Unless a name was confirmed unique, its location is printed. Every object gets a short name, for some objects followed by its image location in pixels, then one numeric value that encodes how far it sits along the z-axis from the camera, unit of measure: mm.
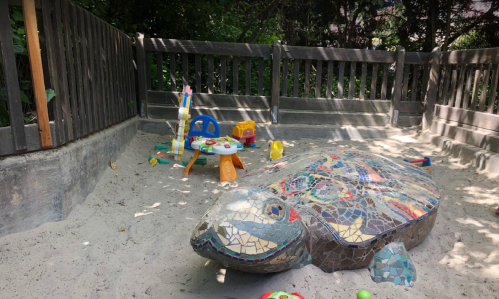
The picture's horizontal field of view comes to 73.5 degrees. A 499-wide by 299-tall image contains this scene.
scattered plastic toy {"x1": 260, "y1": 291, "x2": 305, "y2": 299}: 1654
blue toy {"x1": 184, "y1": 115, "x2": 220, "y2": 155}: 4738
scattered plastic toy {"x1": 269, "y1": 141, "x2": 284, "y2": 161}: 5055
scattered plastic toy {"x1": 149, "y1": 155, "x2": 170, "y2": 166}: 4703
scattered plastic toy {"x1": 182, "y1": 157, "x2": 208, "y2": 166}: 4914
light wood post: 2695
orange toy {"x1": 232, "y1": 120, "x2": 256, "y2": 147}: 5434
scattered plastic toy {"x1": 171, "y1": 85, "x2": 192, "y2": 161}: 4742
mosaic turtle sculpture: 1764
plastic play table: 4246
